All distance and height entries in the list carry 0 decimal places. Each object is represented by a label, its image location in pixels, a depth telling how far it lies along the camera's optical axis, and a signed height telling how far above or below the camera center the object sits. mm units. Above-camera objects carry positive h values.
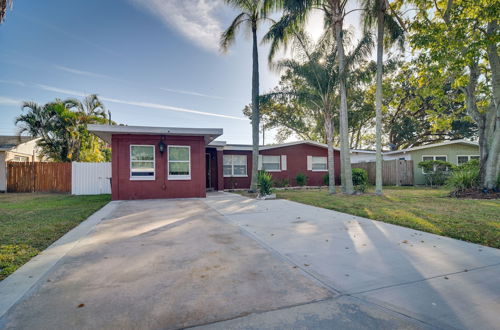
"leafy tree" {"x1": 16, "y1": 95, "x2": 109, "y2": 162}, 15551 +2996
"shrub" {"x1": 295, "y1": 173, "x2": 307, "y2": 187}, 16922 -520
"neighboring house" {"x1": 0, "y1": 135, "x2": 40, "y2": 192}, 14008 +1552
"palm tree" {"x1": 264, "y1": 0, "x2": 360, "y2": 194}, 11227 +6348
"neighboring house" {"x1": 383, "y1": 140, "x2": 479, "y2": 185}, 18547 +1197
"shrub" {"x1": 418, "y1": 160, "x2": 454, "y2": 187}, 16578 -45
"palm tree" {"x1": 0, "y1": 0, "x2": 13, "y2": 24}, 3662 +2463
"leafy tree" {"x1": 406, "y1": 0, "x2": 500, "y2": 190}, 9055 +4519
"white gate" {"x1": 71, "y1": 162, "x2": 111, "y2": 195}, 13125 -204
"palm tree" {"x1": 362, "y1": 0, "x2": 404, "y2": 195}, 10727 +5903
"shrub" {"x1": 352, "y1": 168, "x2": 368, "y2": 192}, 14602 -327
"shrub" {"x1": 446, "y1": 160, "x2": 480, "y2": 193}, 10562 -504
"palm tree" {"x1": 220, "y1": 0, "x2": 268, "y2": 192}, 12297 +6513
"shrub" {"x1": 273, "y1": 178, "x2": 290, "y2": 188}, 16656 -756
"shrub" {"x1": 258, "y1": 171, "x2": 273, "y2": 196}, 10188 -558
